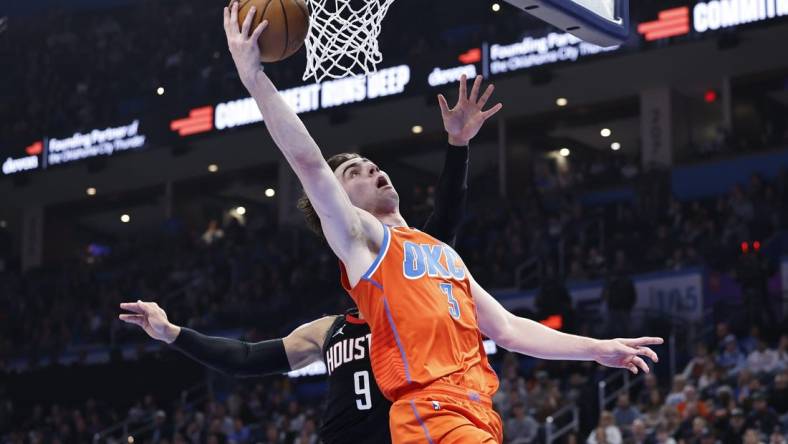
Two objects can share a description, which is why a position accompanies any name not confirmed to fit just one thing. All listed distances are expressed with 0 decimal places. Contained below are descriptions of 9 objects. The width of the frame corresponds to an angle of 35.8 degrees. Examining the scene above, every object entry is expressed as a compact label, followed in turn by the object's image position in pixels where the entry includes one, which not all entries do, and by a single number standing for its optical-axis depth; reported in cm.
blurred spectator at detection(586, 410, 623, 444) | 1350
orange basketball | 459
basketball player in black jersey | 481
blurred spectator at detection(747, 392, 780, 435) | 1269
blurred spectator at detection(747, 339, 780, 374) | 1431
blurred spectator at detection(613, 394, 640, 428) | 1446
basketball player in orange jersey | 423
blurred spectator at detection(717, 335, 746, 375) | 1495
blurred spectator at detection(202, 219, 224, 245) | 2830
